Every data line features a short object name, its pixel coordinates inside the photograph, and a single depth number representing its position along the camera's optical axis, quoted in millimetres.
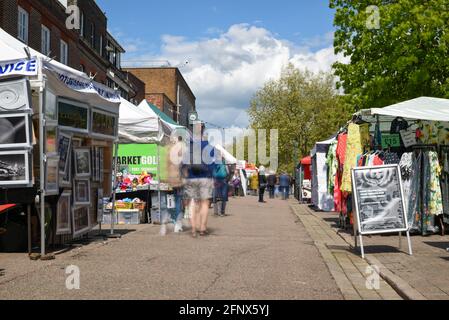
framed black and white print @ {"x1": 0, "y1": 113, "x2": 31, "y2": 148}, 8516
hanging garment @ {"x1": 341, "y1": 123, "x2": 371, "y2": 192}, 10867
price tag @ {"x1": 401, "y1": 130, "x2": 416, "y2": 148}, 12109
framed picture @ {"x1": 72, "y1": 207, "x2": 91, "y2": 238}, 10281
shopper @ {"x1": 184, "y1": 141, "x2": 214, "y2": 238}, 11477
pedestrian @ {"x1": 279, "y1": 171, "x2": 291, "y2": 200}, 36688
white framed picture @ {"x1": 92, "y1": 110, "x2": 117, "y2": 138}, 11211
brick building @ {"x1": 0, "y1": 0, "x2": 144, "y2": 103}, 24042
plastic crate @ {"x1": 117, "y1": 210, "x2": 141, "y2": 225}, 14992
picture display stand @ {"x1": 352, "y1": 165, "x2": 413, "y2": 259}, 9430
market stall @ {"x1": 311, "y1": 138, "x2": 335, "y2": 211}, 19172
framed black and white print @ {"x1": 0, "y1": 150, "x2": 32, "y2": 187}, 8539
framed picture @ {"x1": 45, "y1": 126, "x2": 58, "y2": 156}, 8892
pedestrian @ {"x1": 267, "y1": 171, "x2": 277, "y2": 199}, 37569
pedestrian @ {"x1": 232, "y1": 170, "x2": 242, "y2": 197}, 39447
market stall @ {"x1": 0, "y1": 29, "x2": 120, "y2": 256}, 8508
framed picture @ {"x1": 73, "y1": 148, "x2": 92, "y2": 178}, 10391
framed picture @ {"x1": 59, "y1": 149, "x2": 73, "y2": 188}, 9602
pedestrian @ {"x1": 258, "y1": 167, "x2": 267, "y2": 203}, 31341
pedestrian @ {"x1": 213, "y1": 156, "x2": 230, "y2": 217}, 16969
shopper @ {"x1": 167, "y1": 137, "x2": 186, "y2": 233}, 11671
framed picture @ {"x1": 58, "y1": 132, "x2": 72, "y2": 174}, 9523
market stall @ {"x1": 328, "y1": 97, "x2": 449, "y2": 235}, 11406
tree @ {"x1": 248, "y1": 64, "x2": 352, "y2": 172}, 49875
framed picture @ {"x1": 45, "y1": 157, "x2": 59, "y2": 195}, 8859
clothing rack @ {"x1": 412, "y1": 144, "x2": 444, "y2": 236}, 11828
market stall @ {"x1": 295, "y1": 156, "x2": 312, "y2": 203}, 28469
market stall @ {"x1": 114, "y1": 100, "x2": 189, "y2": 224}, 15039
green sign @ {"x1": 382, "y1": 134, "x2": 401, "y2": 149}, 12320
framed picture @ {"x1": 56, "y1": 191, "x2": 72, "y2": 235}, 9633
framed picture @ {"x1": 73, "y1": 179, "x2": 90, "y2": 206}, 10328
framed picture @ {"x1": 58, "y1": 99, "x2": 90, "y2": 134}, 9799
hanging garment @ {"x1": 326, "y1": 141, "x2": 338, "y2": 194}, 13670
